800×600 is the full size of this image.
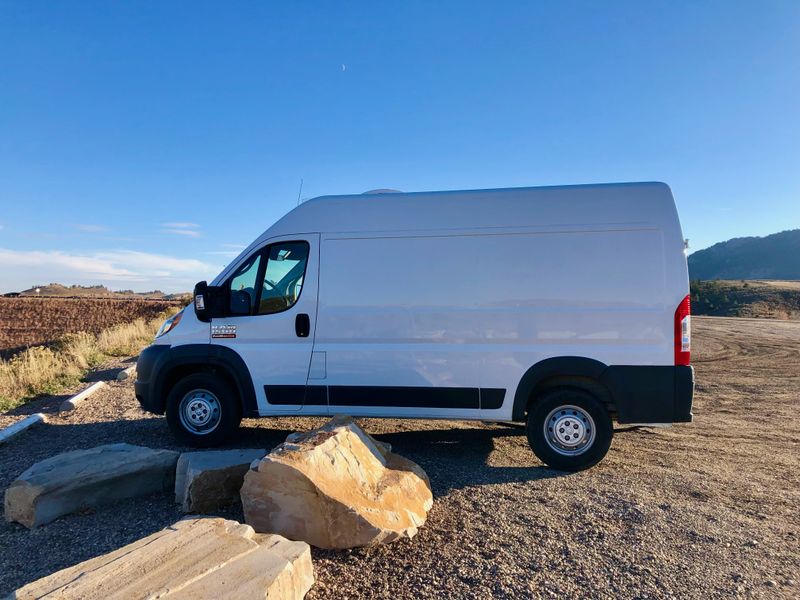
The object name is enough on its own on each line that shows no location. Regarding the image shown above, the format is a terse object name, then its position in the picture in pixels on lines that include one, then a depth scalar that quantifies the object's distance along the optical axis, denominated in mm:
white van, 5324
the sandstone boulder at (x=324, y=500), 3695
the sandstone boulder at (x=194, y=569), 2678
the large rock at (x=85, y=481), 4246
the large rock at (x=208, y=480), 4355
